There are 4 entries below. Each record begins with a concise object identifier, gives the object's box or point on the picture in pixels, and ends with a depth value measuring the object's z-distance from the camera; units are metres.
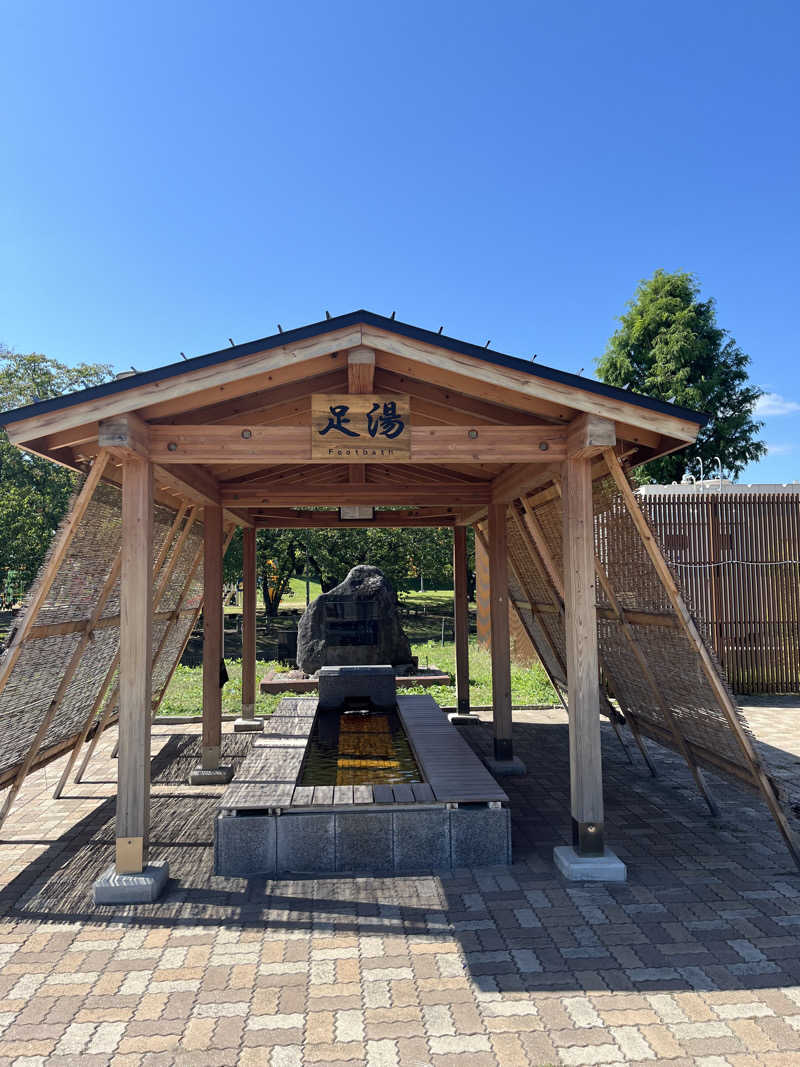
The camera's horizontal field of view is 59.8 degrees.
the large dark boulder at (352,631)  14.34
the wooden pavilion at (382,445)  4.89
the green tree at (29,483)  18.36
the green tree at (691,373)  24.98
